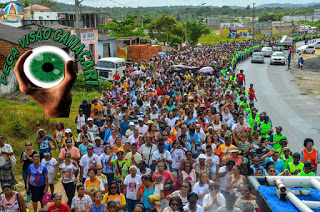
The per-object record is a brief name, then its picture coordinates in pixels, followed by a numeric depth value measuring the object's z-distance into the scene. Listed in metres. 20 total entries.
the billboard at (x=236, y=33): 100.88
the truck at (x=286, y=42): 60.22
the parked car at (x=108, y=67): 25.59
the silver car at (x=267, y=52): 49.66
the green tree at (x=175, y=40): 58.47
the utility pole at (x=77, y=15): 14.50
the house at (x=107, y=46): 37.62
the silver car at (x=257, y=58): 41.91
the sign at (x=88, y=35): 25.78
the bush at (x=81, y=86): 21.42
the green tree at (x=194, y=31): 64.56
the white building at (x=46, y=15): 62.28
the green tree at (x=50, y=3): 134.25
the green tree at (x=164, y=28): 65.67
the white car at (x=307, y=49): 55.81
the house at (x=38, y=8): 101.21
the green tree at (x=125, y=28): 54.33
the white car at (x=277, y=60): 40.99
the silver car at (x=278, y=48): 53.38
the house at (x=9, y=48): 17.64
